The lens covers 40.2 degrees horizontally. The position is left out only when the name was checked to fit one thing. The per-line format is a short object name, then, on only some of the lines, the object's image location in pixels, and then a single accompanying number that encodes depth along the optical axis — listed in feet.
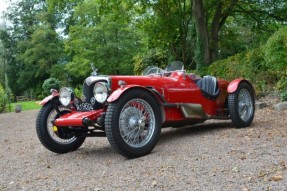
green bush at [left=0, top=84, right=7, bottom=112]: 69.70
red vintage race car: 17.12
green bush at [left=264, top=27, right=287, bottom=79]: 31.68
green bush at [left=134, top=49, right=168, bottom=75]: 78.89
